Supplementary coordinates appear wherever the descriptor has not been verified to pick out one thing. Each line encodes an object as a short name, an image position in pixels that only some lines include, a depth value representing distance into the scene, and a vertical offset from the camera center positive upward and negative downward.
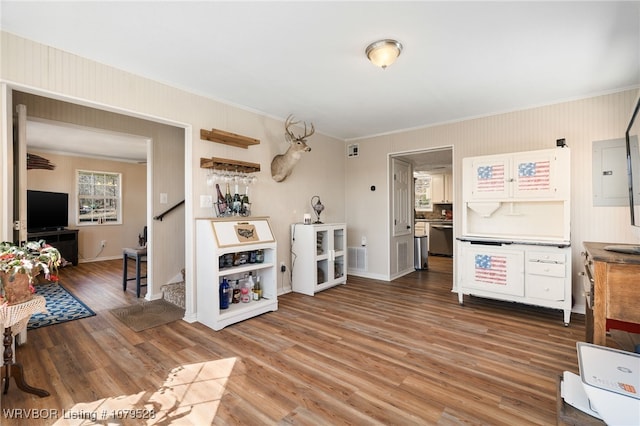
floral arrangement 1.76 -0.29
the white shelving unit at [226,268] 2.99 -0.55
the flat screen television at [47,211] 5.72 +0.06
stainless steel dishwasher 7.55 -0.72
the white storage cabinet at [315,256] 4.19 -0.65
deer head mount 3.76 +0.74
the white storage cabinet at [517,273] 3.07 -0.70
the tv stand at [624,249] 1.76 -0.25
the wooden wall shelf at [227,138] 3.25 +0.87
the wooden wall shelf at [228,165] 3.25 +0.56
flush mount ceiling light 2.27 +1.27
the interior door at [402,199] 5.16 +0.24
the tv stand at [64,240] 5.77 -0.53
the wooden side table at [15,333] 1.78 -0.77
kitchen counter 7.63 -0.25
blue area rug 3.15 -1.14
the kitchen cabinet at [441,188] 8.05 +0.65
